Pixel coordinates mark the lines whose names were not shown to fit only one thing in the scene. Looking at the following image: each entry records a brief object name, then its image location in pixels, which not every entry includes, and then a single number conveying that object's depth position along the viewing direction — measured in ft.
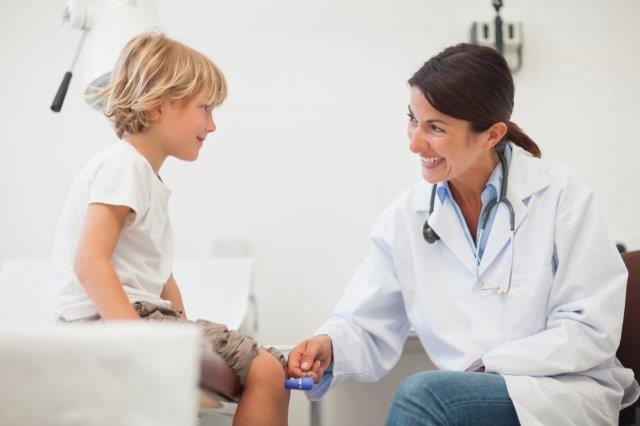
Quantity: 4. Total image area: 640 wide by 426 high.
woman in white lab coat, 5.96
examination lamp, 7.05
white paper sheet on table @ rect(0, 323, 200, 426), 4.13
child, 5.62
